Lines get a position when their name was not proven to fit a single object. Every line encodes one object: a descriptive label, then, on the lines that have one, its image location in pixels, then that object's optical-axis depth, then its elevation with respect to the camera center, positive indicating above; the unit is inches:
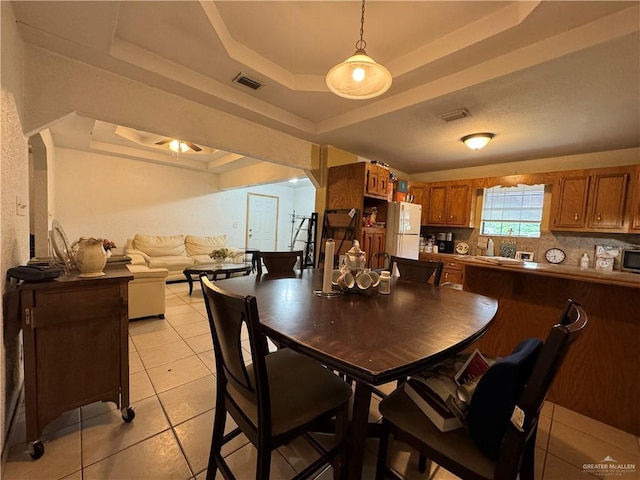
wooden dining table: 33.1 -15.9
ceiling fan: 174.1 +48.2
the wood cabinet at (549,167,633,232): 128.8 +20.7
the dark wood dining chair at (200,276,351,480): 36.9 -28.0
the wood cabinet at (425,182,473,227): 178.9 +20.0
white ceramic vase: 62.5 -10.5
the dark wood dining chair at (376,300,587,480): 30.6 -28.5
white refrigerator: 163.2 +1.8
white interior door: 299.6 +0.9
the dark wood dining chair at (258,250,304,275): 96.8 -14.0
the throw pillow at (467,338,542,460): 33.0 -20.3
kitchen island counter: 68.9 -26.0
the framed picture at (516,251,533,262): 161.3 -11.3
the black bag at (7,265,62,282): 53.3 -13.0
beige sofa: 206.6 -28.4
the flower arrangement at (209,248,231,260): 198.1 -25.6
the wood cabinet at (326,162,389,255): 142.2 +20.8
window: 163.0 +16.3
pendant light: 63.3 +37.5
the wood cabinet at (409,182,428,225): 197.6 +27.0
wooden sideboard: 54.4 -29.4
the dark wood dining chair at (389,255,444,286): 85.0 -12.8
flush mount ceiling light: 124.6 +44.5
